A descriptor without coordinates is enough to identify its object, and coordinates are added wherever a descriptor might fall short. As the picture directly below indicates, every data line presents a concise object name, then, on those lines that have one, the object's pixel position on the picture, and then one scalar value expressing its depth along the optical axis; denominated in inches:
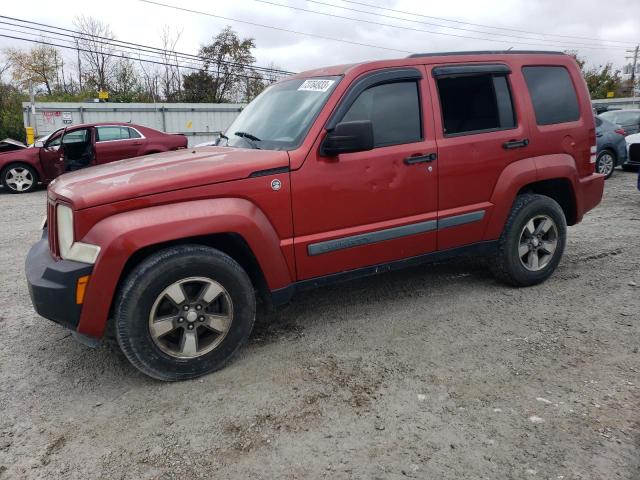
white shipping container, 727.7
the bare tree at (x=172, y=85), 1557.6
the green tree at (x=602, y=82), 2014.0
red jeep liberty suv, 116.9
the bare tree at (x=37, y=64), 1775.3
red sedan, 457.1
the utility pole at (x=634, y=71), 2151.6
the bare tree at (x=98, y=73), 1598.2
